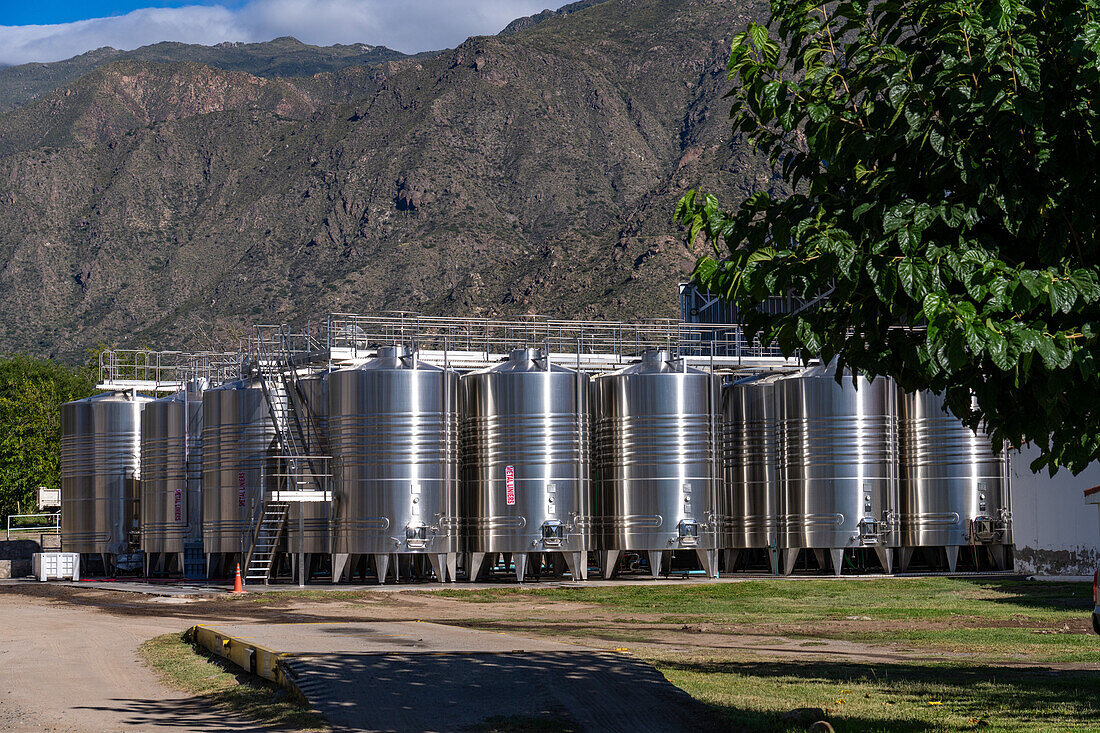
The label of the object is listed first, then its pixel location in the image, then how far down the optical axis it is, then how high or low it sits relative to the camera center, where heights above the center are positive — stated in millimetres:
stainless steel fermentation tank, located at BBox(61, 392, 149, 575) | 52719 -11
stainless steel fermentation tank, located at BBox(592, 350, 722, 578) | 43062 +81
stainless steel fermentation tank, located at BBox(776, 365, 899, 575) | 44375 -193
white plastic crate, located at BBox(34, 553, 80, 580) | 49625 -3544
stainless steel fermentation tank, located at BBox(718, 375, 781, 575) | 46062 -171
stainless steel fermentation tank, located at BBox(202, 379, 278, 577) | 45156 +399
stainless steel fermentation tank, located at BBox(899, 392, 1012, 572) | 45000 -1186
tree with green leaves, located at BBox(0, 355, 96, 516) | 89875 +3340
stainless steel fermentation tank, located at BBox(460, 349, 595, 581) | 42156 +60
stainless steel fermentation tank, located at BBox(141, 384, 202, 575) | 49812 +67
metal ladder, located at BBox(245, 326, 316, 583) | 43438 +1073
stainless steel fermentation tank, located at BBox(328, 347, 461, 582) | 41688 +165
